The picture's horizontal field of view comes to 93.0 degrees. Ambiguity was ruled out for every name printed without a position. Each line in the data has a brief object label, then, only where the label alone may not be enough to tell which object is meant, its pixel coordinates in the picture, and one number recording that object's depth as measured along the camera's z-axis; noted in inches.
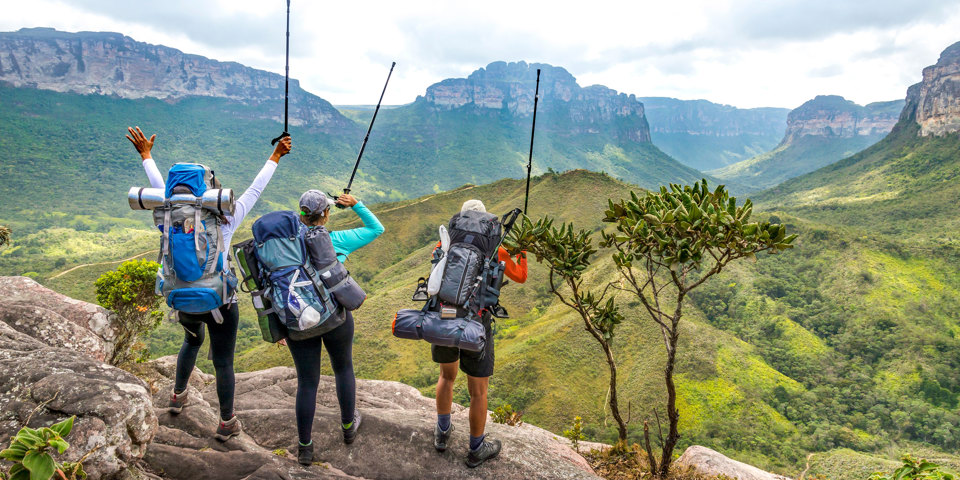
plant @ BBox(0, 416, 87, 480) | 81.2
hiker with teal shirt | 160.6
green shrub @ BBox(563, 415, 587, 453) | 229.3
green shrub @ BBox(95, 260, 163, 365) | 305.6
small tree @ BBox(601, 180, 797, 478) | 174.6
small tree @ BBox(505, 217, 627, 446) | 210.1
